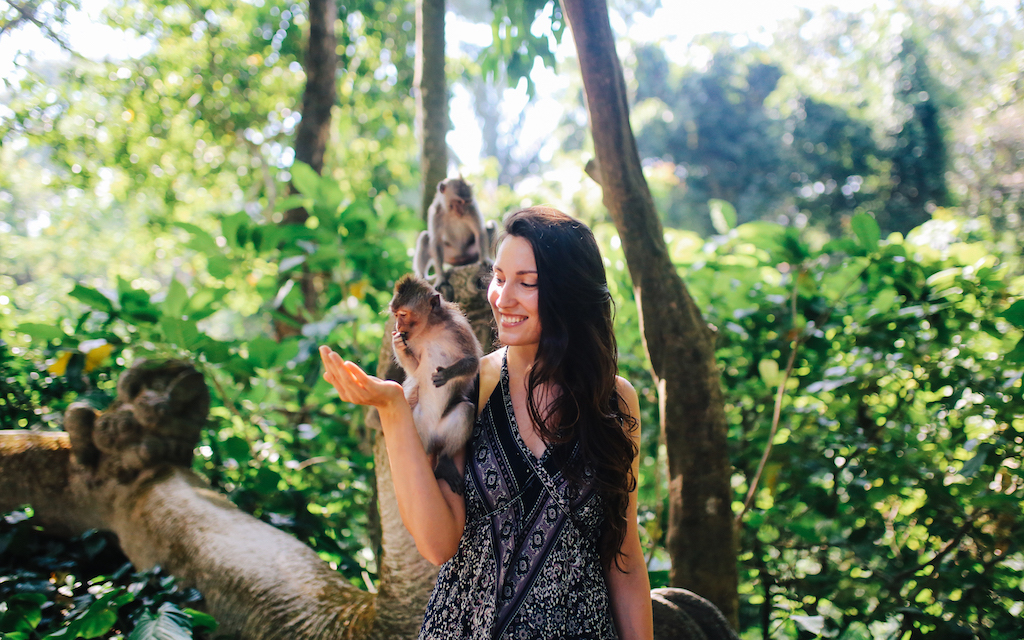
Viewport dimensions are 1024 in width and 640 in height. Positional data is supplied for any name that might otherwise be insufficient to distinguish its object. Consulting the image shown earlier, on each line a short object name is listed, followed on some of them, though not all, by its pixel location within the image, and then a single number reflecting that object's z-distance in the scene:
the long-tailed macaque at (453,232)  2.84
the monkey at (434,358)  1.44
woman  1.19
